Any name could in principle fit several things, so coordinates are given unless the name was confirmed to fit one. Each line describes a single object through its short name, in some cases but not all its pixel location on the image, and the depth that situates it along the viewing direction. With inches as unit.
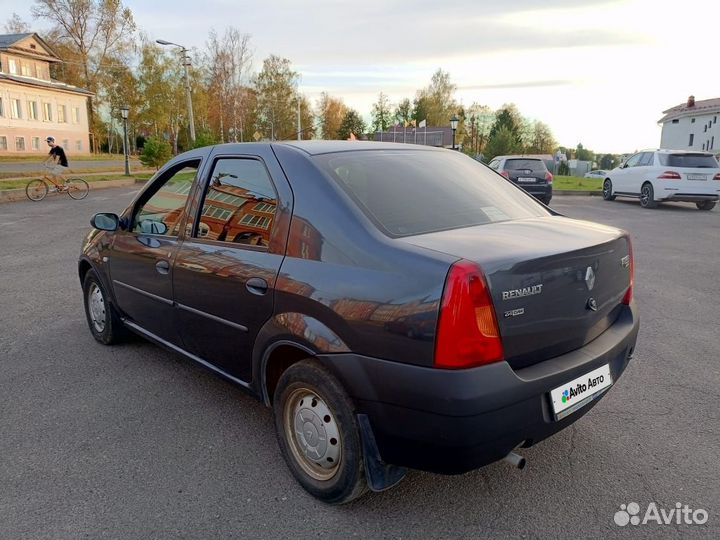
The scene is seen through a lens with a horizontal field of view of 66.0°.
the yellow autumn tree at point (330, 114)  3259.6
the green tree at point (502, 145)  2283.5
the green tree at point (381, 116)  3897.6
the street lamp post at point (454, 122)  1222.3
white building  2319.1
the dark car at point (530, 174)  664.4
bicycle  688.7
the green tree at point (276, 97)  2469.2
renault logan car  85.8
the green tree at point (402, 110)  3919.8
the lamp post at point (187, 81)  1464.1
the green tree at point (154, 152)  1207.6
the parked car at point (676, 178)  625.6
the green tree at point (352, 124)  3633.4
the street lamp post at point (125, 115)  1100.5
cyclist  697.6
